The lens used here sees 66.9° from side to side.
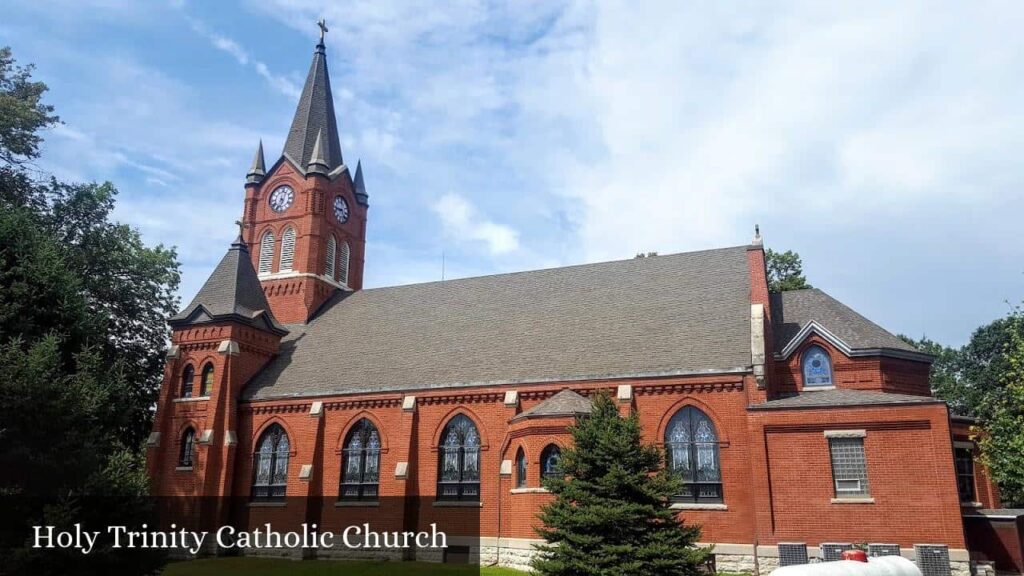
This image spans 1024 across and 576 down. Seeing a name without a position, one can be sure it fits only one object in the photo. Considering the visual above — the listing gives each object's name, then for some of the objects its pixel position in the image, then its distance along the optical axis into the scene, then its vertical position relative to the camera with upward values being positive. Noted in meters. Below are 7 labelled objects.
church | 22.69 +3.15
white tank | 9.79 -0.92
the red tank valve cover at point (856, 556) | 12.40 -0.90
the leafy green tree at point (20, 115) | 30.75 +14.73
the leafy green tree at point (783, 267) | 44.71 +13.21
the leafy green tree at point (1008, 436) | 26.91 +2.24
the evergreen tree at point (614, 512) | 17.77 -0.37
